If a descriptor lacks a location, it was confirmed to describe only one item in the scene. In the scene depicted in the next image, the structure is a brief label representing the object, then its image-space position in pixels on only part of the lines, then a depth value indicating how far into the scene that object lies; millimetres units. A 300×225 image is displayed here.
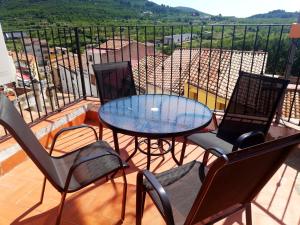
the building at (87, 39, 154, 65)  16534
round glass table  1881
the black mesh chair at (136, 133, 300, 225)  1009
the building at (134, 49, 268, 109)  7637
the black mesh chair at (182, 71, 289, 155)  2102
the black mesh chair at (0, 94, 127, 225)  1425
